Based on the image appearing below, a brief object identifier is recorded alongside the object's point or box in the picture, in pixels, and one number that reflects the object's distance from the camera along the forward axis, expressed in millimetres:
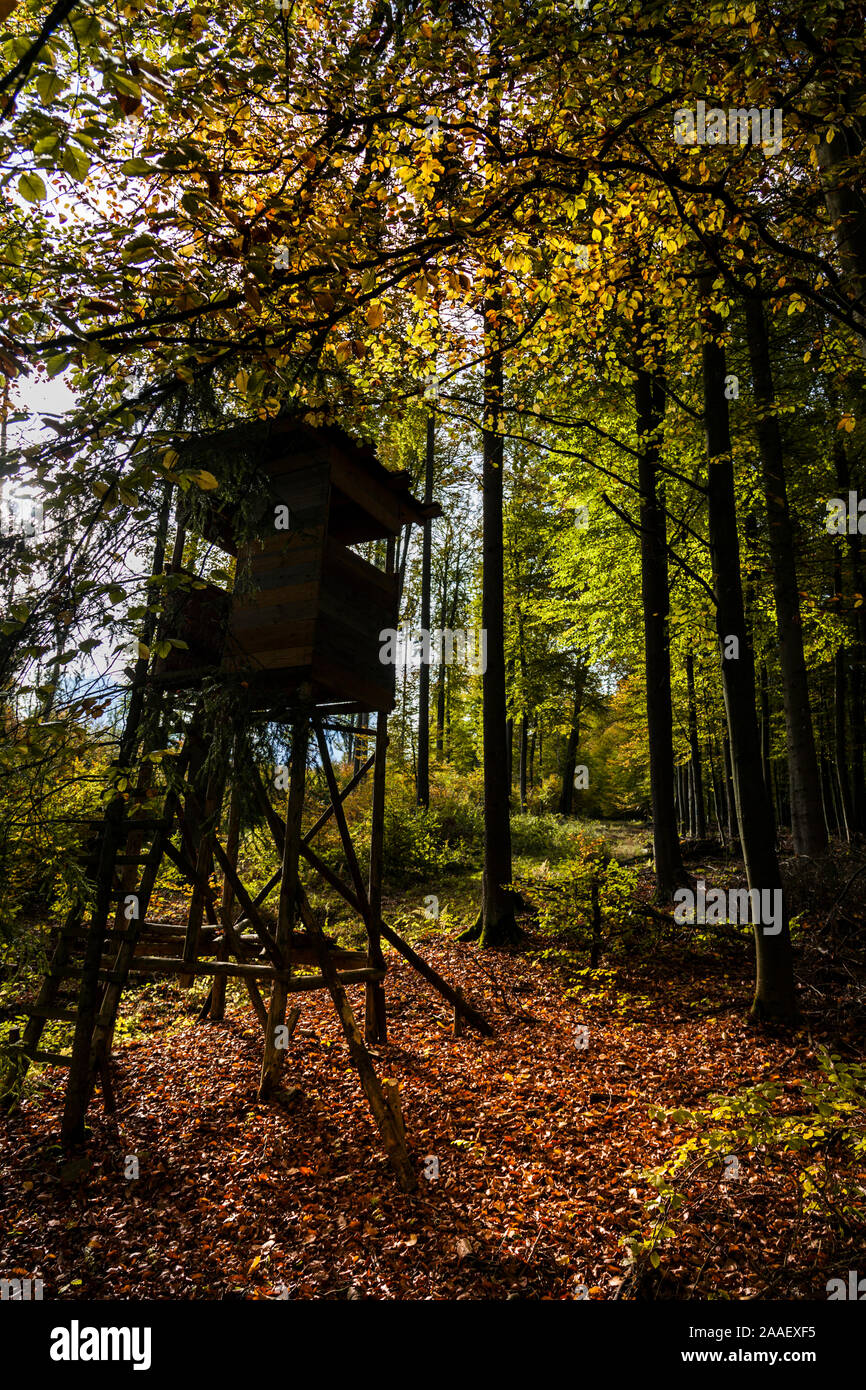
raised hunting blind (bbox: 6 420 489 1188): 5887
